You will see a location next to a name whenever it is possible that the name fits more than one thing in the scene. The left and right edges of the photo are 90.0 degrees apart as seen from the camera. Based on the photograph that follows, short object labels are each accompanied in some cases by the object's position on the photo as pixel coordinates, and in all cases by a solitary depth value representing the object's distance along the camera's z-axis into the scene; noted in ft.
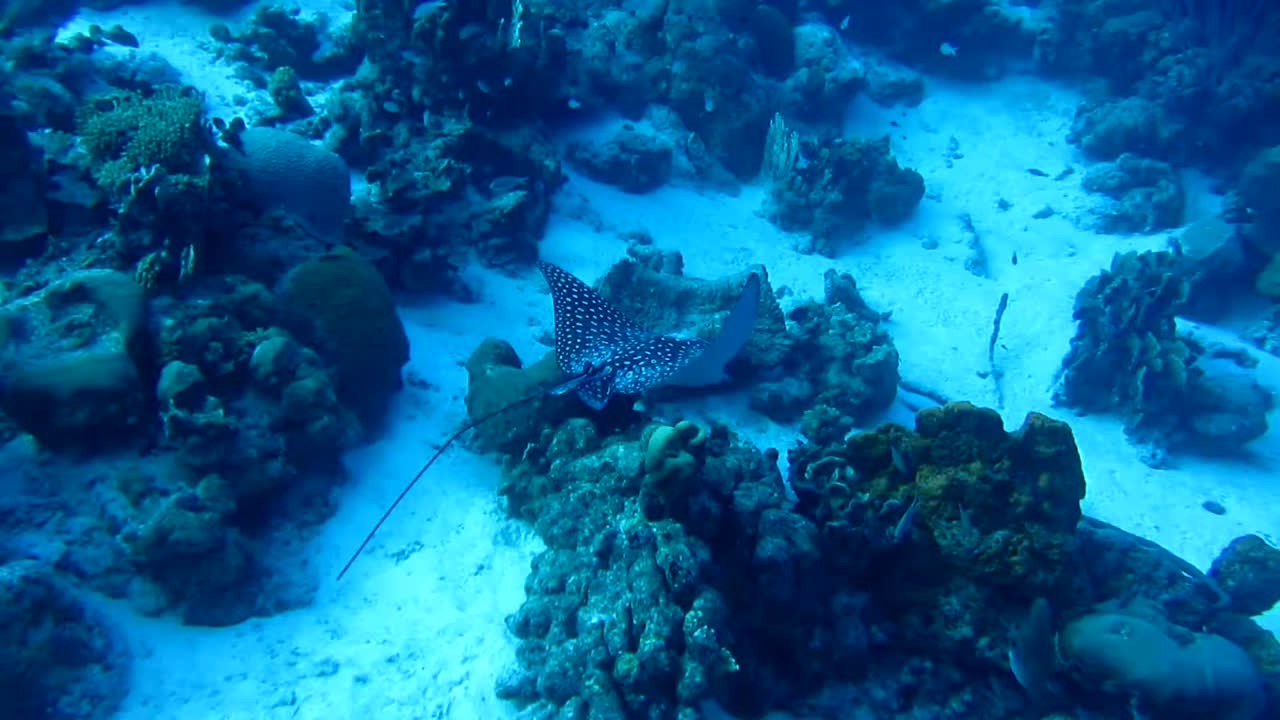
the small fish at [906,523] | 16.14
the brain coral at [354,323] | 20.03
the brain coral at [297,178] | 22.58
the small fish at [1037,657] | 14.69
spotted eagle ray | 18.26
